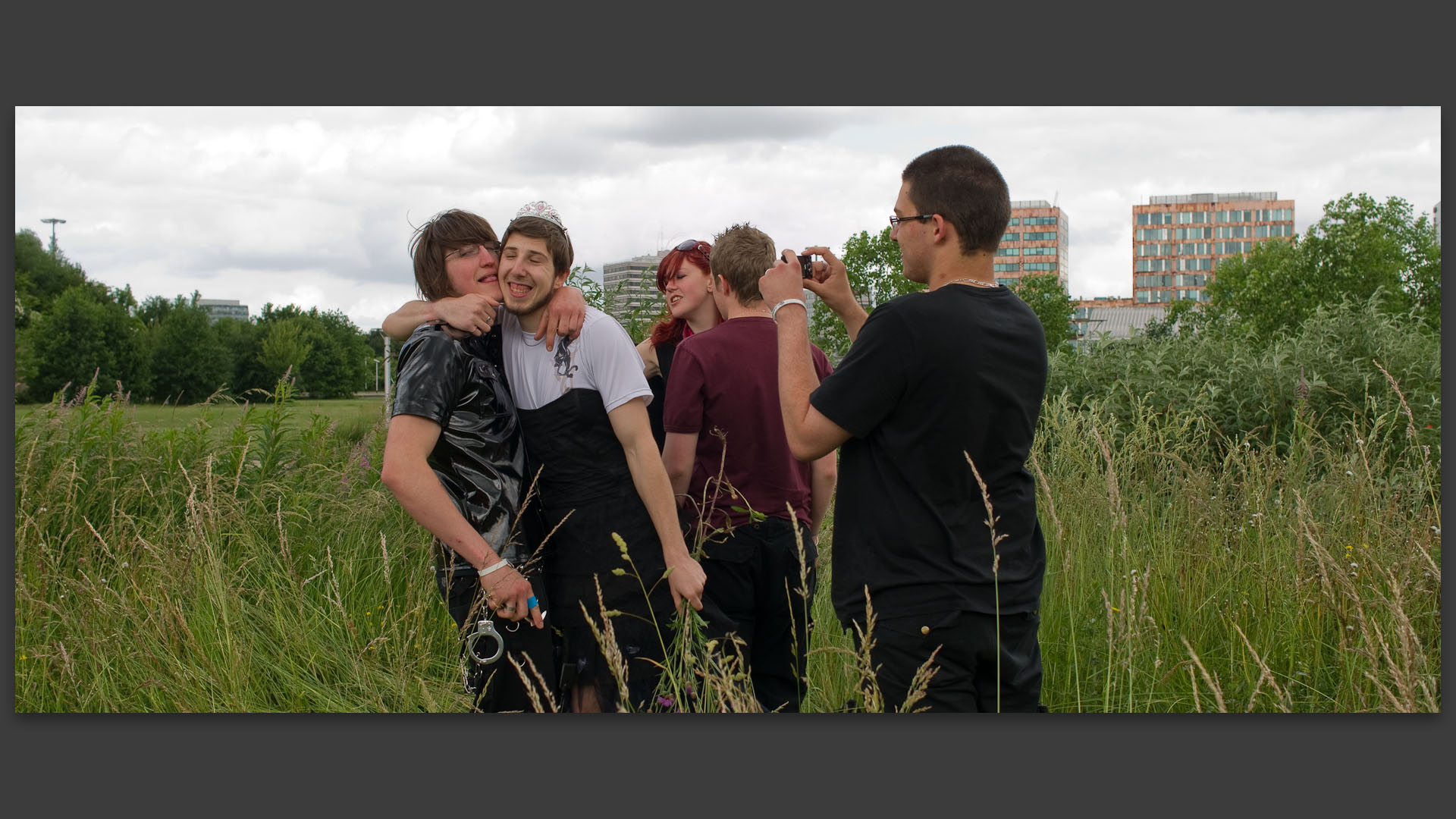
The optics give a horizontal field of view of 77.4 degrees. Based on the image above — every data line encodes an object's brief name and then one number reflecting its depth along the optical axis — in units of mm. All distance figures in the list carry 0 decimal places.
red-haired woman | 3361
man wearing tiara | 2557
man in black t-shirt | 2039
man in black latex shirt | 2326
